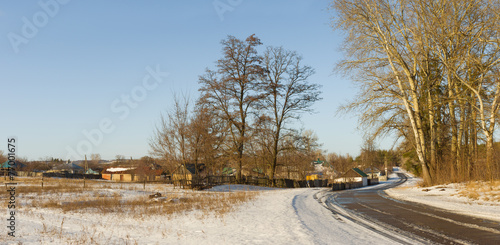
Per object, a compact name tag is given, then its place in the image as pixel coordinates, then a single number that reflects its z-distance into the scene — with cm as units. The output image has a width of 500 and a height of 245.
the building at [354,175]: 7551
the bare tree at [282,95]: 3656
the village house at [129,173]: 8488
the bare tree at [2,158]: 8188
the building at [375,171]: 11291
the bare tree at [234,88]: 3394
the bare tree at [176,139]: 3080
